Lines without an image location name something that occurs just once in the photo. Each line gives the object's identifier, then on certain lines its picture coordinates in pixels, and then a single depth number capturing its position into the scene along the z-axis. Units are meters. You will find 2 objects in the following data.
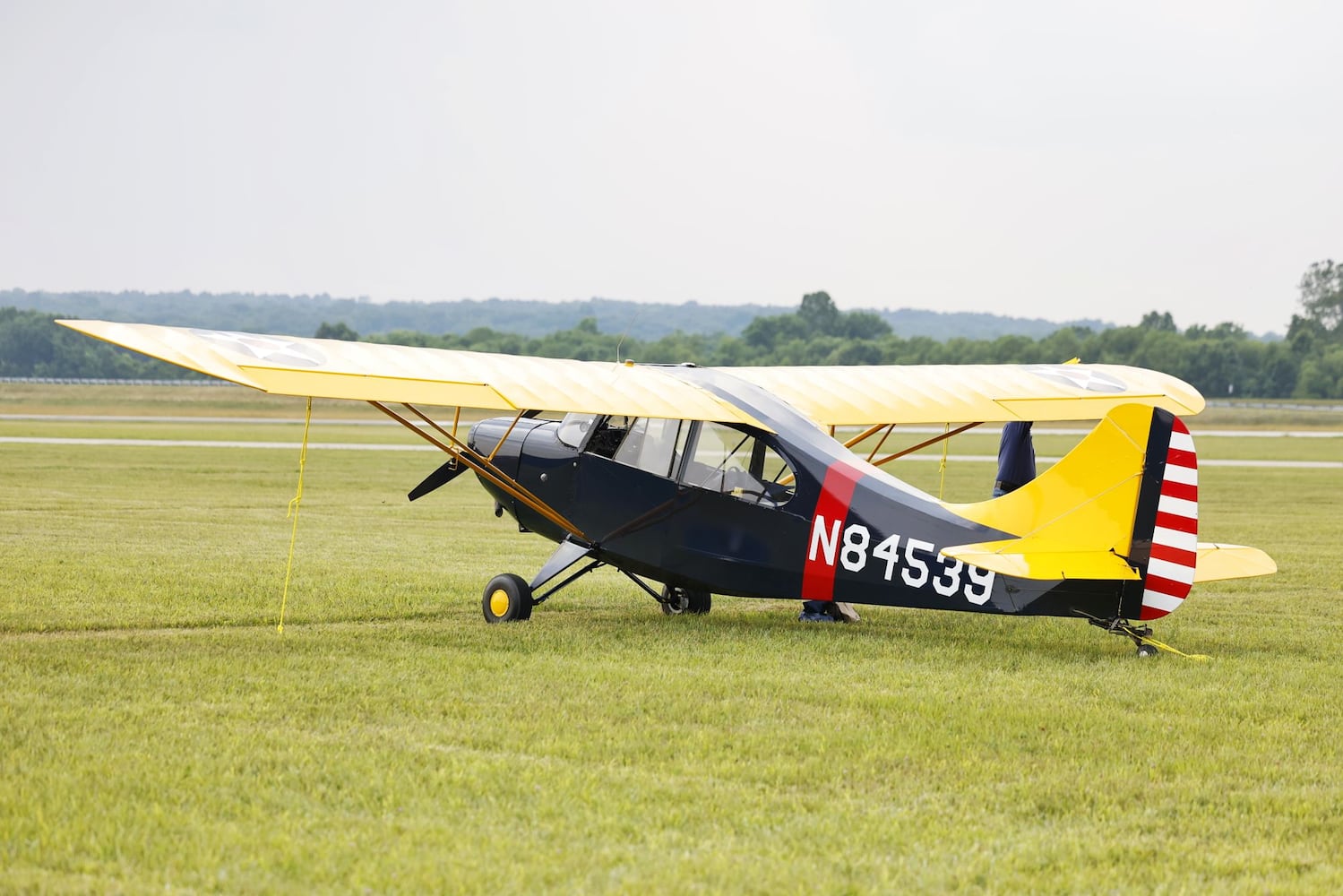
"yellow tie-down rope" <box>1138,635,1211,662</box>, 17.44
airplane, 16.41
